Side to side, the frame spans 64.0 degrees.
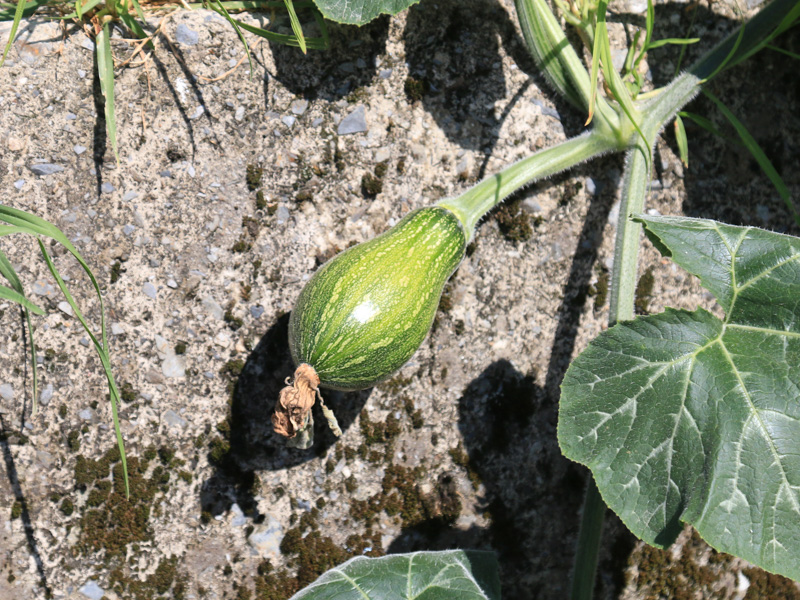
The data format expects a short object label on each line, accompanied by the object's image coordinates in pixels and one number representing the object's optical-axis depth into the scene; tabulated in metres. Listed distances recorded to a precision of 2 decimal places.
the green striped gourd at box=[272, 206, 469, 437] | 2.19
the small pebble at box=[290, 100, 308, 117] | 2.63
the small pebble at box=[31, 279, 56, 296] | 2.45
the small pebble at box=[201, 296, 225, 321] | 2.58
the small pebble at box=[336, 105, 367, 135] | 2.66
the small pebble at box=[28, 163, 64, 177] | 2.44
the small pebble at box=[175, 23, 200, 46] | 2.56
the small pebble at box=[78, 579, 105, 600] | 2.51
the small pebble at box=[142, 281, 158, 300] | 2.53
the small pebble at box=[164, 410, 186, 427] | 2.55
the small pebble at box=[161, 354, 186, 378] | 2.55
